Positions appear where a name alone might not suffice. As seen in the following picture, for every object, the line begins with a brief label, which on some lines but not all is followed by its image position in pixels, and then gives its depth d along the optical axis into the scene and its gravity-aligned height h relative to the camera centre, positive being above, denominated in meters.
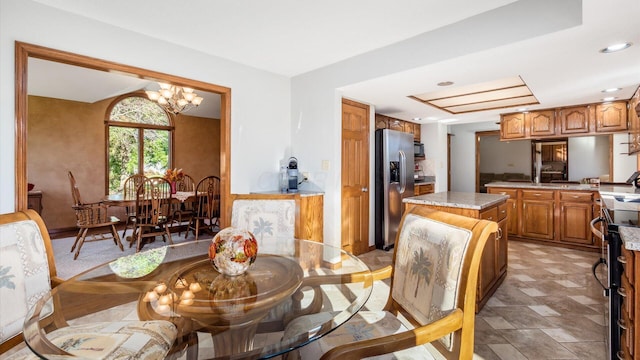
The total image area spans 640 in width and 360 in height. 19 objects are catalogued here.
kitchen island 2.40 -0.31
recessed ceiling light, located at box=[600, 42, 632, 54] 2.12 +0.97
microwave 5.27 +0.54
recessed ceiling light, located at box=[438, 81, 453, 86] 2.96 +0.97
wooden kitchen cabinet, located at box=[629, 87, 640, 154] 3.17 +0.66
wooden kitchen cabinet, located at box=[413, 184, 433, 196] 4.87 -0.16
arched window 5.89 +0.86
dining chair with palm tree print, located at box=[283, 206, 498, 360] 0.94 -0.46
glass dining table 1.02 -0.50
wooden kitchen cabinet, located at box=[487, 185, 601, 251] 3.94 -0.50
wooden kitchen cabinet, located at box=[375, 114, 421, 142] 4.64 +0.94
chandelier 4.53 +1.30
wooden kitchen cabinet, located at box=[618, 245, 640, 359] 1.18 -0.51
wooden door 3.66 +0.03
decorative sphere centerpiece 1.27 -0.31
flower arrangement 4.61 +0.06
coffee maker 3.47 +0.05
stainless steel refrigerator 4.08 -0.05
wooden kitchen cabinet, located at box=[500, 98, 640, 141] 3.89 +0.84
